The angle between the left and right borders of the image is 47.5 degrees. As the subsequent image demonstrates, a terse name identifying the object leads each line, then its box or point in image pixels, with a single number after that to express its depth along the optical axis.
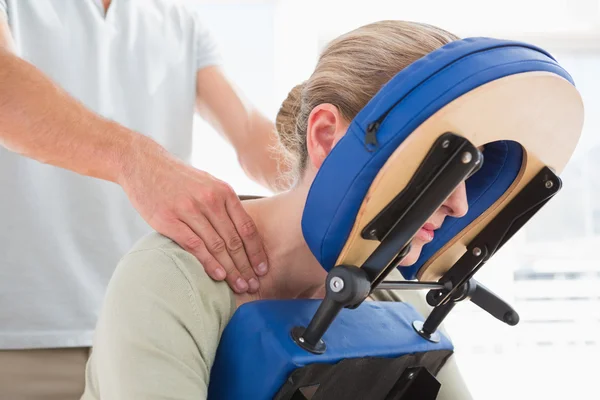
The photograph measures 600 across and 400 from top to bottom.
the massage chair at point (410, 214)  0.76
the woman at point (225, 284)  0.88
